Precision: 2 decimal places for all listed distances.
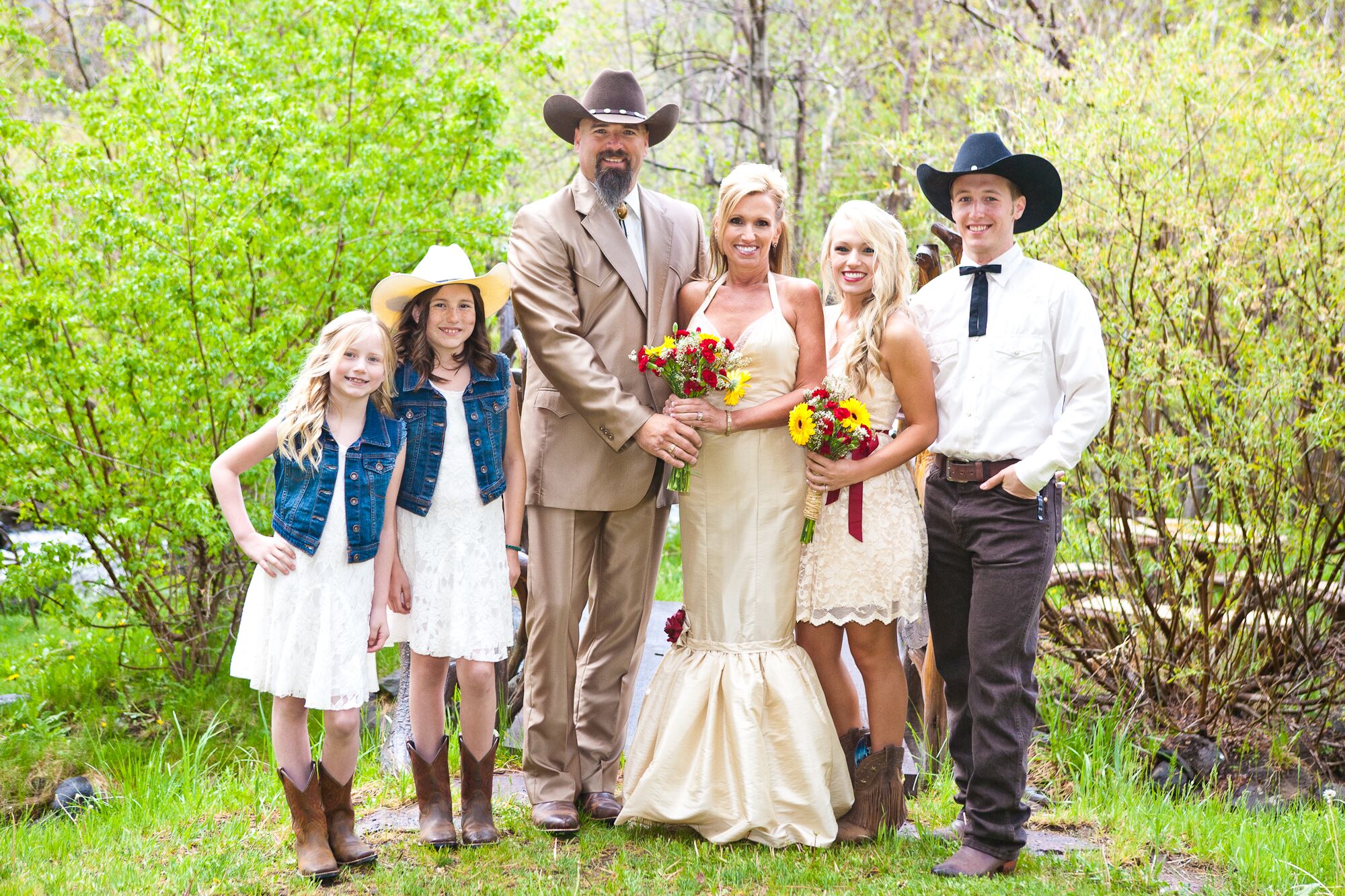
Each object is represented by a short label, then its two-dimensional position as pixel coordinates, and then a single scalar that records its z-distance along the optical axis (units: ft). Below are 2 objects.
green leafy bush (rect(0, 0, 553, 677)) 21.66
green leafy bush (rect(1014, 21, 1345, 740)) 18.92
